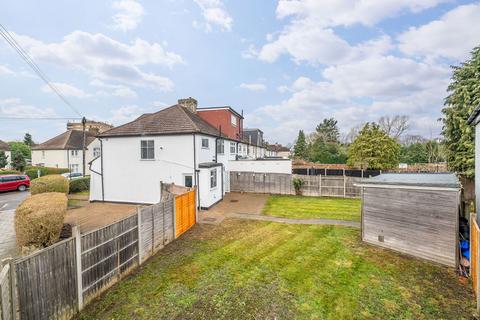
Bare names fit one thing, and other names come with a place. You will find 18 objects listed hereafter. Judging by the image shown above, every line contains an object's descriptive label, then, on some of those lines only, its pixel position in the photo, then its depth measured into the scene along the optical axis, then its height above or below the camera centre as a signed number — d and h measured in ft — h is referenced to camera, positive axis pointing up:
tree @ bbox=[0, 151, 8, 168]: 119.34 +0.19
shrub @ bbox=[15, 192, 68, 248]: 22.40 -6.65
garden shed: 23.82 -7.55
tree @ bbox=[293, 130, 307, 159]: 179.87 +8.13
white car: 93.09 -6.78
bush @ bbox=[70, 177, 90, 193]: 72.20 -8.64
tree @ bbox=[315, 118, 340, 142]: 195.62 +22.94
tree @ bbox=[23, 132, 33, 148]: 197.36 +18.93
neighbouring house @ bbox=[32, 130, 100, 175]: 116.37 +4.44
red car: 69.77 -7.25
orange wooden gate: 32.76 -8.79
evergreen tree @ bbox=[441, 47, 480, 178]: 40.14 +7.57
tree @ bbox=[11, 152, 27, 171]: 107.34 -0.45
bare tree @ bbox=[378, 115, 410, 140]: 160.35 +22.00
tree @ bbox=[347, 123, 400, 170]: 82.07 +2.05
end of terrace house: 49.93 -0.53
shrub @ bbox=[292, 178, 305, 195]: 64.59 -8.36
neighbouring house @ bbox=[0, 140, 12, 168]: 136.89 +7.28
